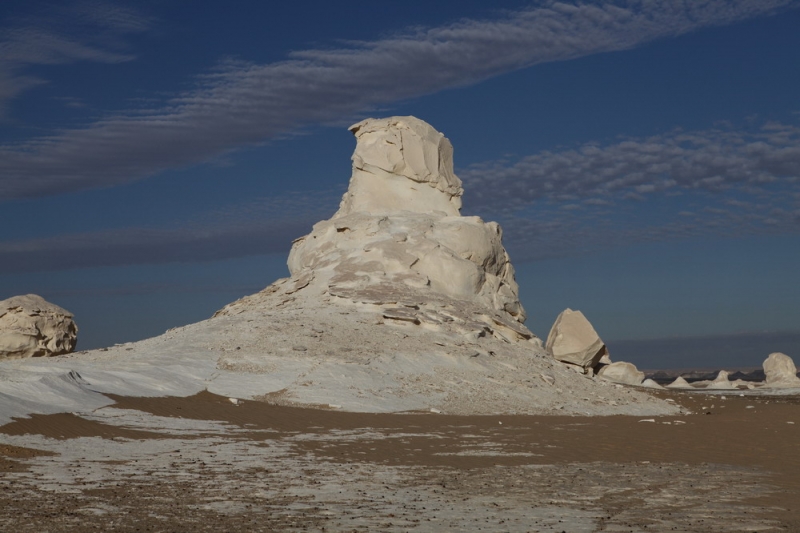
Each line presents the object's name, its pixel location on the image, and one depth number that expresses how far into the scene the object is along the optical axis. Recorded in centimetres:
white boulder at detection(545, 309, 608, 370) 3822
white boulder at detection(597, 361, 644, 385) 4372
